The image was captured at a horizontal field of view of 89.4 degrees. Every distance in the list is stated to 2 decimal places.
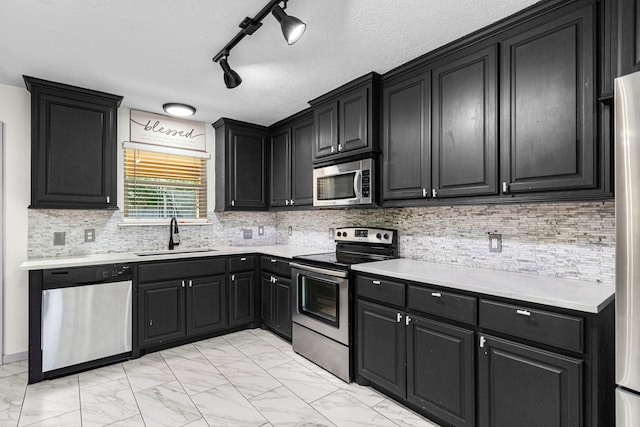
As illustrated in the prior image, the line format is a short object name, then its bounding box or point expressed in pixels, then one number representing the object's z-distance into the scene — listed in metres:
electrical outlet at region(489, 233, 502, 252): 2.27
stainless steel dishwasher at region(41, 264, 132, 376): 2.58
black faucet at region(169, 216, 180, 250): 3.68
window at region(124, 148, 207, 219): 3.57
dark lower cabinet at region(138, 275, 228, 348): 3.04
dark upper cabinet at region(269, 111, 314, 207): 3.63
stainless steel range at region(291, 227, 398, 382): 2.54
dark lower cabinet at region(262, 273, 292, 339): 3.31
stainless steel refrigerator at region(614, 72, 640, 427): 1.27
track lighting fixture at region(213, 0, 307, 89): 1.65
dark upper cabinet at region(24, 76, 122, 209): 2.82
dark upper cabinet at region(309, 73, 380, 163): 2.74
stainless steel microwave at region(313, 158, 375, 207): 2.77
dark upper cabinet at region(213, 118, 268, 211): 3.96
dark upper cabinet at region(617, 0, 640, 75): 1.42
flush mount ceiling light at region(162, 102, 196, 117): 3.39
